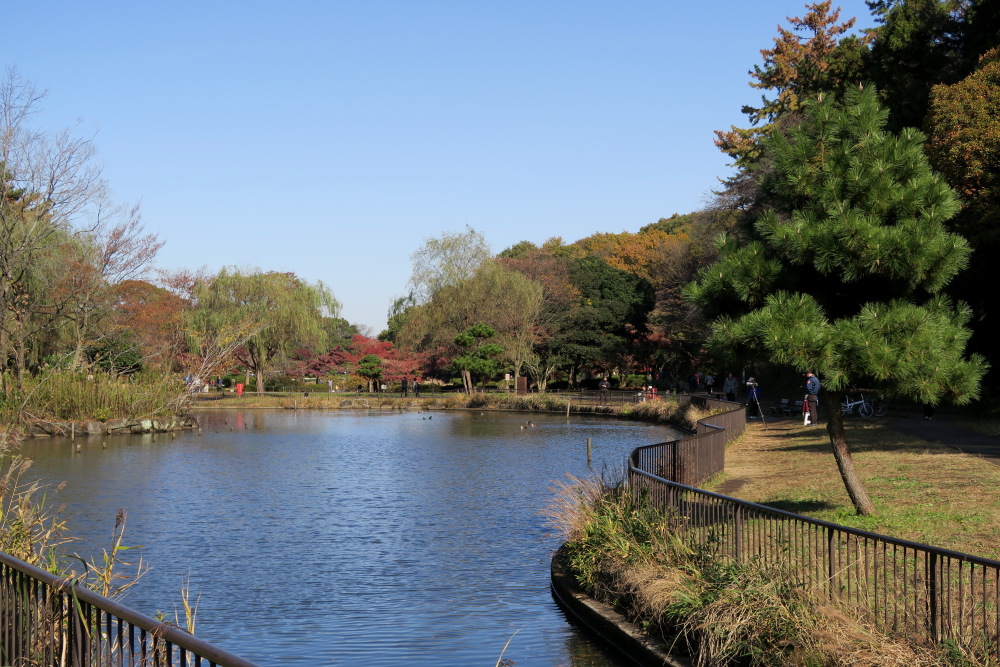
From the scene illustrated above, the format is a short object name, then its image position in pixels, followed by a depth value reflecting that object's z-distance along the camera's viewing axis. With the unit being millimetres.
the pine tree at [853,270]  12406
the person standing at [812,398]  30391
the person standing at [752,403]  39062
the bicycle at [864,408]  32700
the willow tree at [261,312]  64312
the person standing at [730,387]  45719
